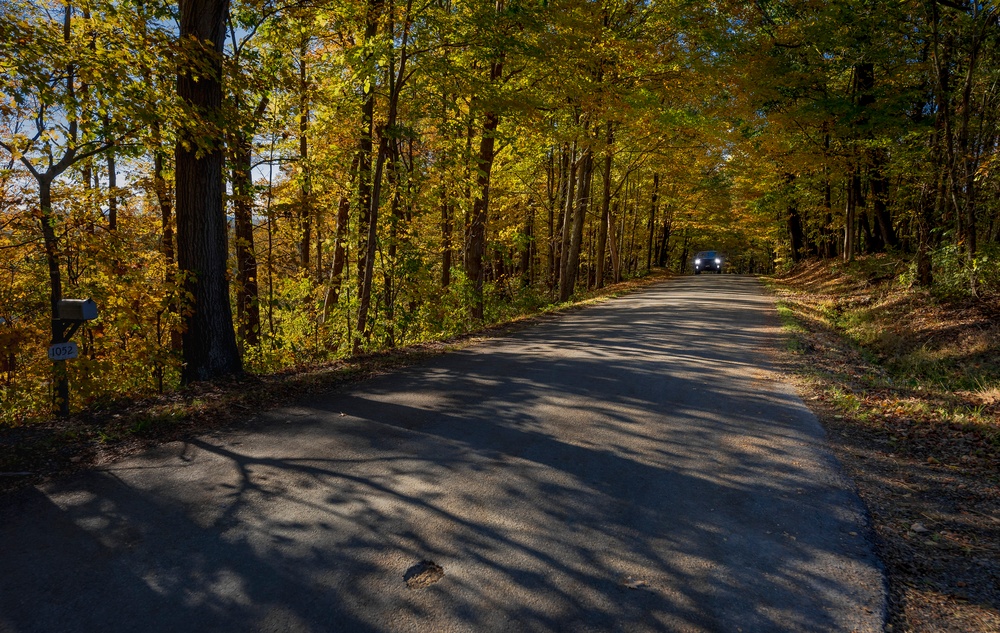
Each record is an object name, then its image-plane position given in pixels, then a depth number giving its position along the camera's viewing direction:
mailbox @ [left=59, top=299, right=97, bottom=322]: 4.98
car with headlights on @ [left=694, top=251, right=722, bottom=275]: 38.16
